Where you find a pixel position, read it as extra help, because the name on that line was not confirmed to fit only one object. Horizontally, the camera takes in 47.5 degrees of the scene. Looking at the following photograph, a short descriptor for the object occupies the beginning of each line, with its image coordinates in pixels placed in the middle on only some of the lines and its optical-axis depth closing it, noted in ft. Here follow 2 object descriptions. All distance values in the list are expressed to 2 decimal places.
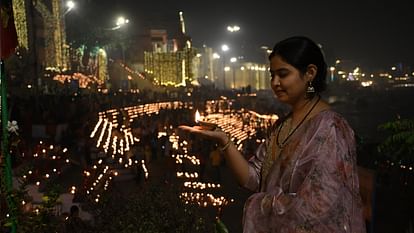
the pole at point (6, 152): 16.43
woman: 7.96
